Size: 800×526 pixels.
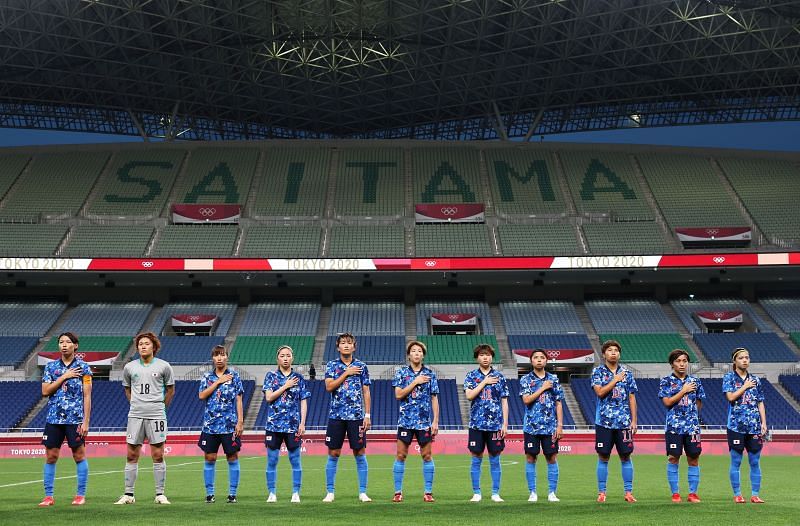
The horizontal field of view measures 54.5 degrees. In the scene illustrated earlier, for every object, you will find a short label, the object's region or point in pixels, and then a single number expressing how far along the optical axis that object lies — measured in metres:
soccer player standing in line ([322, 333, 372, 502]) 12.25
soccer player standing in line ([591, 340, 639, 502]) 12.20
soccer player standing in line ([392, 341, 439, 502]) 12.29
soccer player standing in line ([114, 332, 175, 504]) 11.84
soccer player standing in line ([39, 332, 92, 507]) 11.95
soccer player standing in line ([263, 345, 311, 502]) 12.36
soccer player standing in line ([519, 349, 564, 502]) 12.43
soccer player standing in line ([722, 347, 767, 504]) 12.54
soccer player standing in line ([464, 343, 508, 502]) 12.43
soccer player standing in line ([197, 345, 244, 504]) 12.31
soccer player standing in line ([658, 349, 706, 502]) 12.30
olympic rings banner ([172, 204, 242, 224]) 51.47
